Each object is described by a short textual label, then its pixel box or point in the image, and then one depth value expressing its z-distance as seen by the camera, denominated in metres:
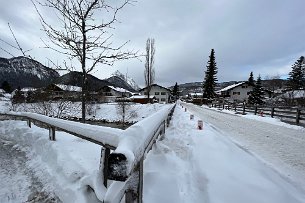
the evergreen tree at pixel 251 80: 46.89
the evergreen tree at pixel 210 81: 40.61
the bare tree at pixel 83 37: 4.84
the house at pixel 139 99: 41.43
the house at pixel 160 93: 57.23
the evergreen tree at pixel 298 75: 35.84
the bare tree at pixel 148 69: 29.12
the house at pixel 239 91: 47.97
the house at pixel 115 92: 54.67
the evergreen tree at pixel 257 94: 34.27
